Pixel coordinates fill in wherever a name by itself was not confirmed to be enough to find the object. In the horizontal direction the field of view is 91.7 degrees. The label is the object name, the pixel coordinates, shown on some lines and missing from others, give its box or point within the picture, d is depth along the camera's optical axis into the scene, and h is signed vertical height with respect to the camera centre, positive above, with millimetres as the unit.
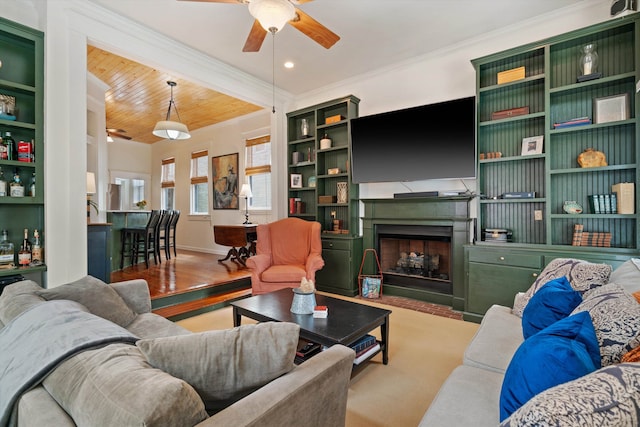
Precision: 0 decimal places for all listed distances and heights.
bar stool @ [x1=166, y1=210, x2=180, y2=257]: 6159 -159
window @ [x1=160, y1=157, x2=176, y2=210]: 8406 +773
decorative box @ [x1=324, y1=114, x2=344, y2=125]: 4492 +1364
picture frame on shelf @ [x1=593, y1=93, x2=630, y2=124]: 2770 +938
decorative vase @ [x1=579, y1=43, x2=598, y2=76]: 2852 +1405
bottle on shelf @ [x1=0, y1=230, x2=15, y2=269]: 2631 -346
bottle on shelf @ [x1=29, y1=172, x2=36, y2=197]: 2783 +238
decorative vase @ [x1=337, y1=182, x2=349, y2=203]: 4551 +291
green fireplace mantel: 3635 -135
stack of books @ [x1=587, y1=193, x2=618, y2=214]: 2773 +76
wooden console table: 5344 -471
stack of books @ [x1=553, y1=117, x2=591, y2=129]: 2865 +834
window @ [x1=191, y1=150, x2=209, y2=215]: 7570 +735
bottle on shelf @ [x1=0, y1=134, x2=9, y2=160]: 2686 +543
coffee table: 1962 -757
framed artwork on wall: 6918 +719
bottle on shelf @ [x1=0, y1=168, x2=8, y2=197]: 2681 +231
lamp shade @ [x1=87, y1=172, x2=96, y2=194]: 3900 +361
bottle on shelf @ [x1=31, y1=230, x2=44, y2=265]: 2750 -351
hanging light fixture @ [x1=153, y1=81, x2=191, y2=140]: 4984 +1355
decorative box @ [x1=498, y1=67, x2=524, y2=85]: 3156 +1407
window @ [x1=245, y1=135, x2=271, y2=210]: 6391 +875
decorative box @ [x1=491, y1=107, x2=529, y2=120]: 3189 +1039
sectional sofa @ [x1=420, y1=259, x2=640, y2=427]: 599 -401
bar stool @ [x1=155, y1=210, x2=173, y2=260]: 5742 -282
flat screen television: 3438 +832
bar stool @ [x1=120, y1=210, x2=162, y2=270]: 5352 -488
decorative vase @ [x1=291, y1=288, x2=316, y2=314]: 2287 -673
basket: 4137 -1012
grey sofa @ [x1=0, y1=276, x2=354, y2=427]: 693 -451
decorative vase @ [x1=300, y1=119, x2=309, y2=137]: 4945 +1349
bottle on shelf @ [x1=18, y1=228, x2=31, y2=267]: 2674 -350
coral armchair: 3520 -537
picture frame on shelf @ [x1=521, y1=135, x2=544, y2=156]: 3145 +686
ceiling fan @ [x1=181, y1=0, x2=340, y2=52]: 2057 +1448
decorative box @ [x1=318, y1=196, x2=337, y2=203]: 4648 +195
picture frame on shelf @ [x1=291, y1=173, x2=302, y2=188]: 5074 +516
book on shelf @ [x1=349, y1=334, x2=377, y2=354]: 2184 -950
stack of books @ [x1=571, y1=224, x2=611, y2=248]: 2822 -246
